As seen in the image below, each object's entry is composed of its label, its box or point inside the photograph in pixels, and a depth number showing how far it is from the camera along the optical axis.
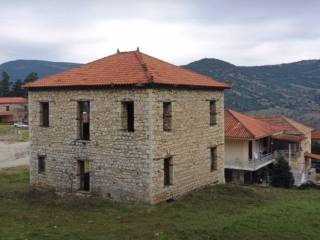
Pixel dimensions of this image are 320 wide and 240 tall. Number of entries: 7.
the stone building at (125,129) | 21.36
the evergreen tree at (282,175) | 38.50
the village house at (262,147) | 38.38
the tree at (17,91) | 104.56
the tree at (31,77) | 97.79
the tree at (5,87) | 106.56
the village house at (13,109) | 87.81
